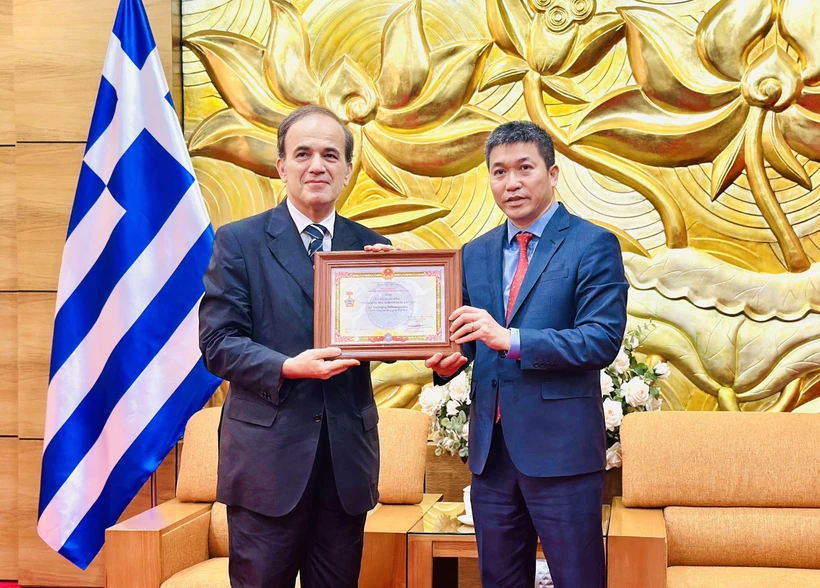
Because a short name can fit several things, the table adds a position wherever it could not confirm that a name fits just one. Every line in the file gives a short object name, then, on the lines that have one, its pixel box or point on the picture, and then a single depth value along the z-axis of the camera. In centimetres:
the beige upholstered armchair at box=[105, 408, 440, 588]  295
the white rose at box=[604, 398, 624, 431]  325
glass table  294
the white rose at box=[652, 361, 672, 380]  346
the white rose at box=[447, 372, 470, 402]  334
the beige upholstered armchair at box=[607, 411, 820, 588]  307
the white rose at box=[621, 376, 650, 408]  334
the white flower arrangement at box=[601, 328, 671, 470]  329
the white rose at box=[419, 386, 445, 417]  339
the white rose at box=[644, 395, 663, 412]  346
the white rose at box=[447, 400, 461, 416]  334
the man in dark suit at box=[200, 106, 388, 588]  208
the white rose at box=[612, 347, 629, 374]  336
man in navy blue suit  222
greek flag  359
